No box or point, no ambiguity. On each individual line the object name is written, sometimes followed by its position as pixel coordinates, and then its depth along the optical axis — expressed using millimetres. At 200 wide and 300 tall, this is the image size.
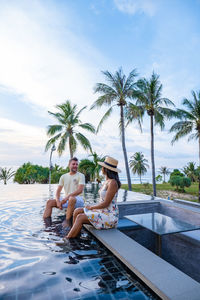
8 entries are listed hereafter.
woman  3082
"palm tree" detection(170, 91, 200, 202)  18156
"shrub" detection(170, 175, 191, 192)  28191
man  4121
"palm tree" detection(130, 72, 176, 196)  17233
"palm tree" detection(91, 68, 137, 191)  15789
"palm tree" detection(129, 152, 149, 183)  45625
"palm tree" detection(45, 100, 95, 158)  18156
